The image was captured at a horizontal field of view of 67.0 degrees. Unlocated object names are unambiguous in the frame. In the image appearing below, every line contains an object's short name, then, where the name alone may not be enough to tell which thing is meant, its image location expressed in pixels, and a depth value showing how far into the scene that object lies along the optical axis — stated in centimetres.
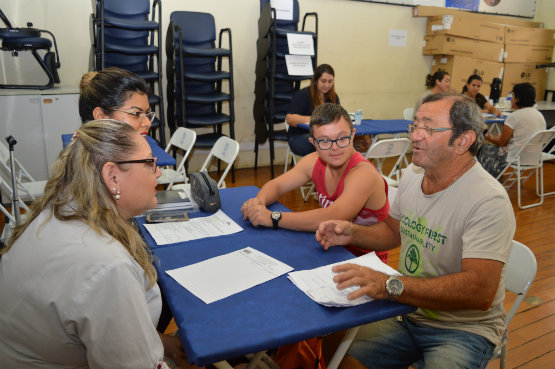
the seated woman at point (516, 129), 454
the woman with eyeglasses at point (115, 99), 212
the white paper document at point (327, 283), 120
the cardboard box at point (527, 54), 694
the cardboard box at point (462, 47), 646
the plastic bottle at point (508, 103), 623
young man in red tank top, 177
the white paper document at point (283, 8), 530
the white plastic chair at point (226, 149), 334
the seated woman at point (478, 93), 583
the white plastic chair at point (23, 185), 318
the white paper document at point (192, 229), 165
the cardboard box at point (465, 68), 652
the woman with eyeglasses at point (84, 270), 88
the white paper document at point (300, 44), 507
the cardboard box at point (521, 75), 705
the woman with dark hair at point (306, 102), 448
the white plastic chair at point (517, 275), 158
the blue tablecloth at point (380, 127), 428
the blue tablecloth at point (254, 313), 103
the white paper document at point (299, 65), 514
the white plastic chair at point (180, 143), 346
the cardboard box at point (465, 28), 630
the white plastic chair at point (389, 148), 369
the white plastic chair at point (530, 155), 450
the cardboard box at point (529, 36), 685
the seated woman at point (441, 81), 564
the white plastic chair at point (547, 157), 485
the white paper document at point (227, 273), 126
